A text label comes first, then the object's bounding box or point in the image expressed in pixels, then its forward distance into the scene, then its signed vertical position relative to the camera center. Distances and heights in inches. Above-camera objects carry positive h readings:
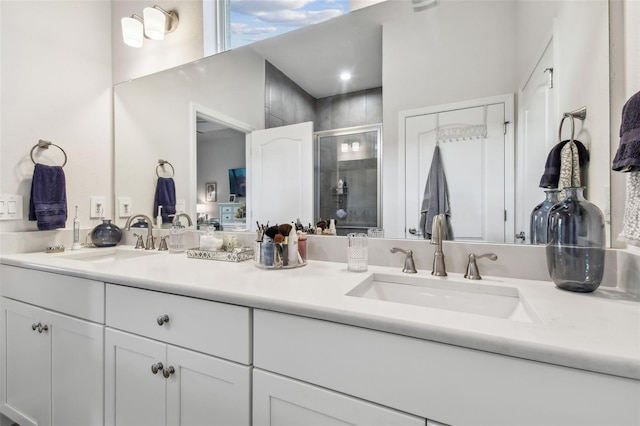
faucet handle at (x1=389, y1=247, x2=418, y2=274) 41.4 -7.9
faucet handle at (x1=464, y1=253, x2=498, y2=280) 38.2 -7.6
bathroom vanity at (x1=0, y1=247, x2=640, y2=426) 20.6 -13.1
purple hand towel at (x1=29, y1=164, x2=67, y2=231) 59.3 +2.4
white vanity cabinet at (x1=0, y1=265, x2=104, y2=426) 42.3 -22.3
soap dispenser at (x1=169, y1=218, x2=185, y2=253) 61.9 -6.4
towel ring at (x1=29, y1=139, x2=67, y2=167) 60.4 +13.6
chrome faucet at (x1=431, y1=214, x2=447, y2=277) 39.6 -5.3
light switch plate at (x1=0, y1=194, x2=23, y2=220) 56.4 +0.4
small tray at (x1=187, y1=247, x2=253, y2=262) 50.4 -8.1
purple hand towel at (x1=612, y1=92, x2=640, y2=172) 25.5 +6.4
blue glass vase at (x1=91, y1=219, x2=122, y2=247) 66.7 -5.9
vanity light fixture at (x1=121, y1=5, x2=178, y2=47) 66.8 +43.4
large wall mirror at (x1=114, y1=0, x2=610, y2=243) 35.7 +21.0
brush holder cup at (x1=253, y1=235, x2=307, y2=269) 44.5 -6.9
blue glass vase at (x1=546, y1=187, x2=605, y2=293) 30.4 -3.5
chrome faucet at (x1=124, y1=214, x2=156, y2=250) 66.8 -6.4
